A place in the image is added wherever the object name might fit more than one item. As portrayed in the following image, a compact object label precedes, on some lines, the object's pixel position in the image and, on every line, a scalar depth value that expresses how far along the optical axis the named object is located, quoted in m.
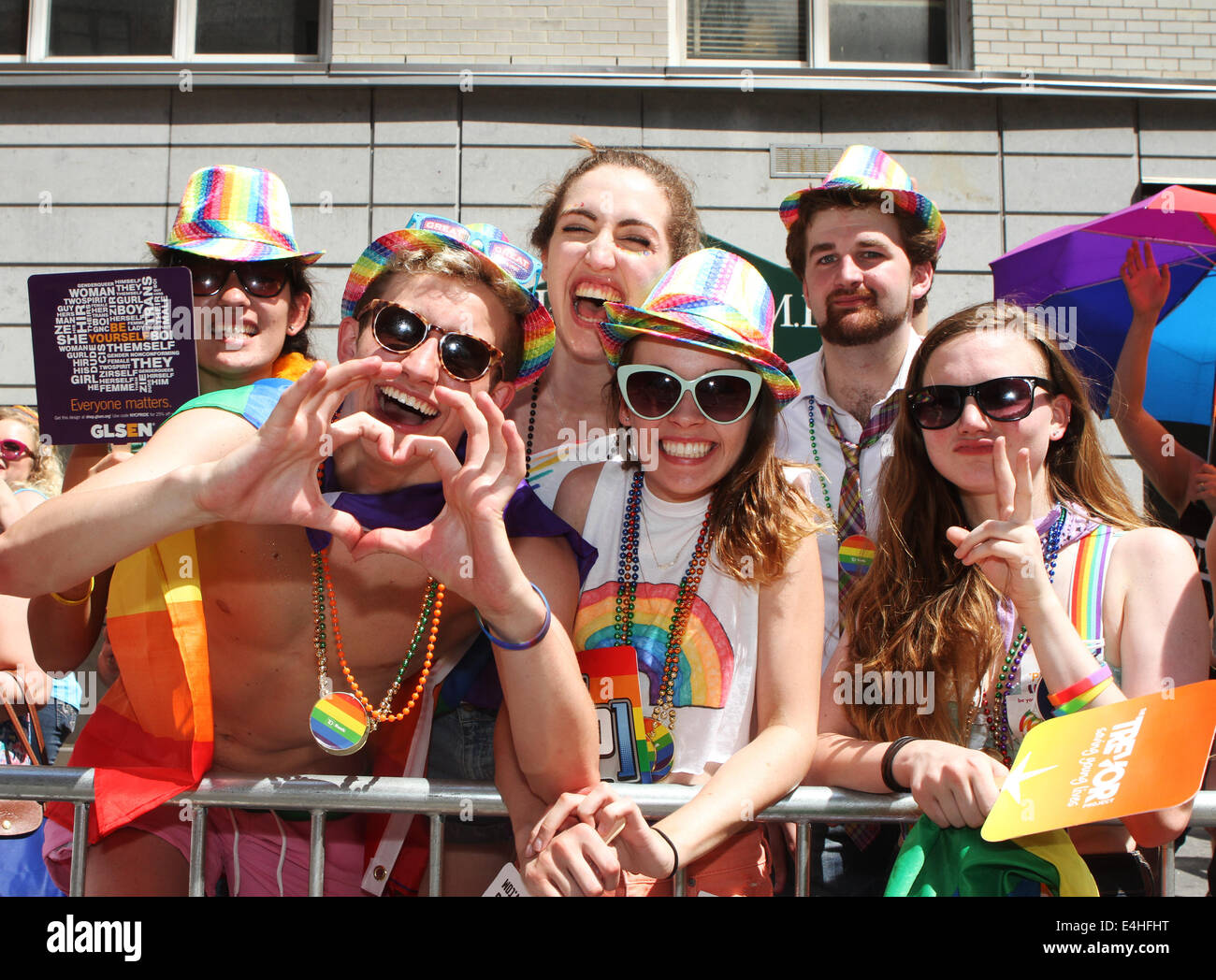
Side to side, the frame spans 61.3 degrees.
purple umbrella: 4.02
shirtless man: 2.04
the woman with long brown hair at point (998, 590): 2.25
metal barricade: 2.29
